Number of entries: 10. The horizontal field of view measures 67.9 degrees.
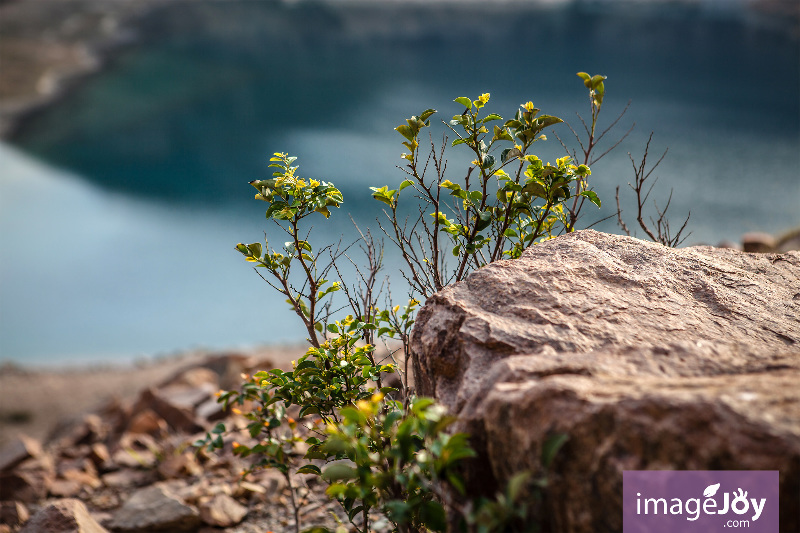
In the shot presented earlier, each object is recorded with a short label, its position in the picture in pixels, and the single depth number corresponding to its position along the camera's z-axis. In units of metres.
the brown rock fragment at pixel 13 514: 3.06
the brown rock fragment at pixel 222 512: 2.70
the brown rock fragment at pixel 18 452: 3.72
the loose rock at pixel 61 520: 2.38
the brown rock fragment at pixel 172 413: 3.93
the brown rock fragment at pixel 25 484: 3.46
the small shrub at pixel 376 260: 1.87
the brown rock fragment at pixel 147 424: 3.96
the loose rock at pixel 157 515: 2.71
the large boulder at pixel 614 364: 1.04
